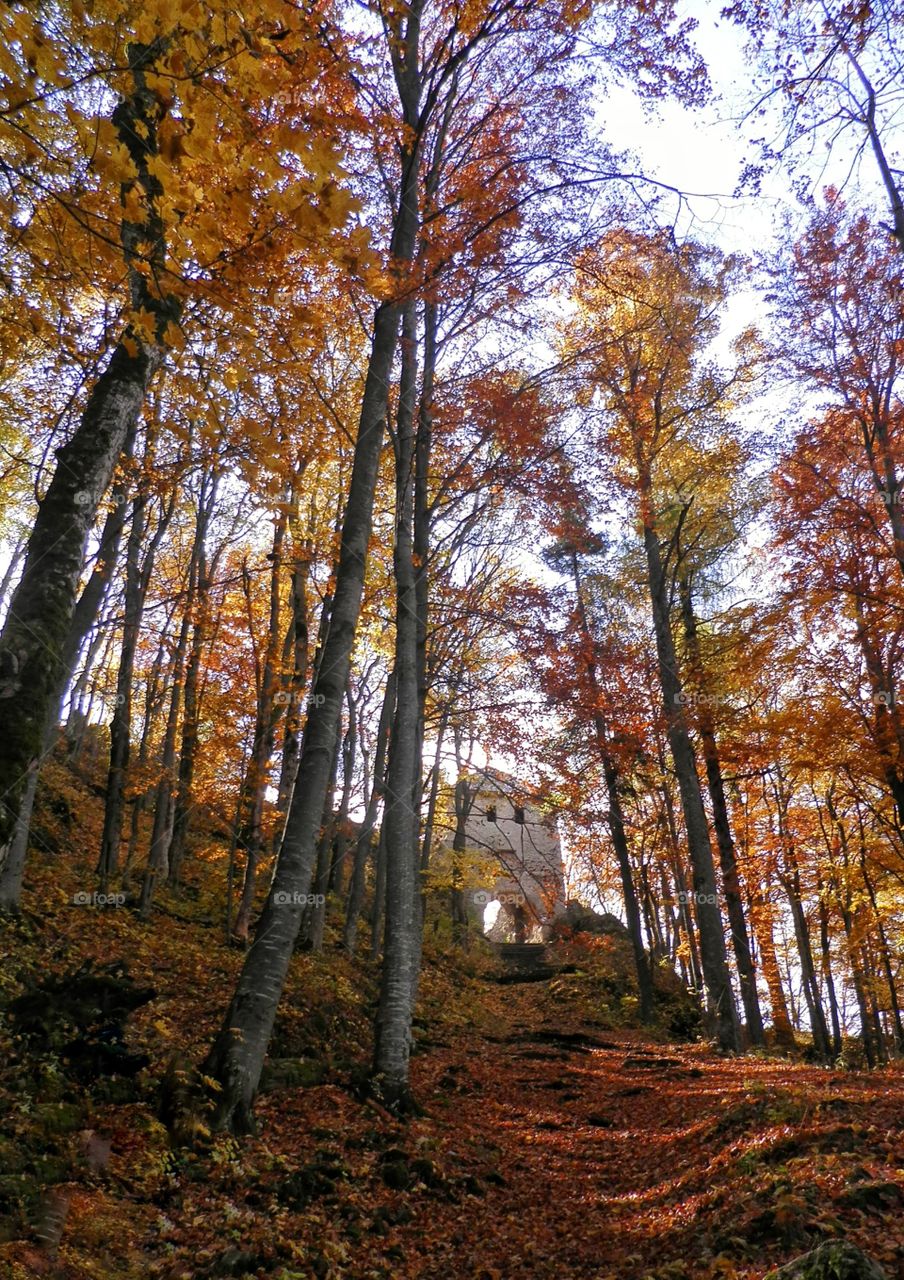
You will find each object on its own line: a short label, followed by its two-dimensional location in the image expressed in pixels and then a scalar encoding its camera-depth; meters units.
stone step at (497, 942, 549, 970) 25.27
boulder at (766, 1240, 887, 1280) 3.35
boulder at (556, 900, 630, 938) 26.73
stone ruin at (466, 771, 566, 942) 11.58
